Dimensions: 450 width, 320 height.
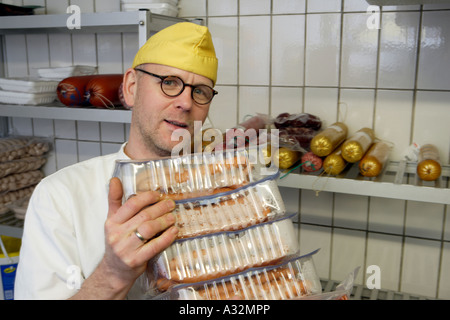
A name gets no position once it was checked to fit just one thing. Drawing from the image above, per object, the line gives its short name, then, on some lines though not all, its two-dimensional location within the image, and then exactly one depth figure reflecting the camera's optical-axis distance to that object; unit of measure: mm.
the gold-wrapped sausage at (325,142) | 1415
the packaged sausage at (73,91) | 1746
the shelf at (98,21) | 1530
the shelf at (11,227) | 1848
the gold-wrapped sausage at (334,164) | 1411
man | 1013
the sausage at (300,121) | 1639
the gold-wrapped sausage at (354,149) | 1404
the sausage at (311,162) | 1456
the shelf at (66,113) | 1632
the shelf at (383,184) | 1299
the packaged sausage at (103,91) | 1708
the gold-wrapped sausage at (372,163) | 1381
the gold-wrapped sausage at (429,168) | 1328
